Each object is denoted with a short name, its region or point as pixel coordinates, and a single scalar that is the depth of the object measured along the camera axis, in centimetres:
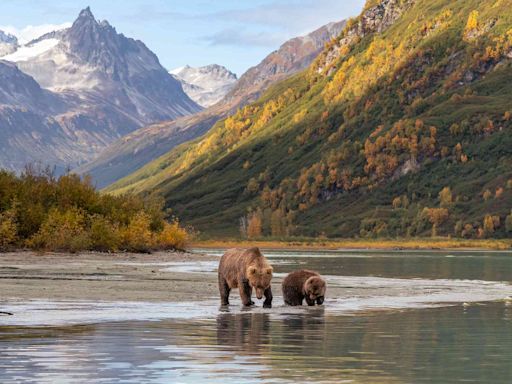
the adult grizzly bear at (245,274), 4144
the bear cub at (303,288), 4528
